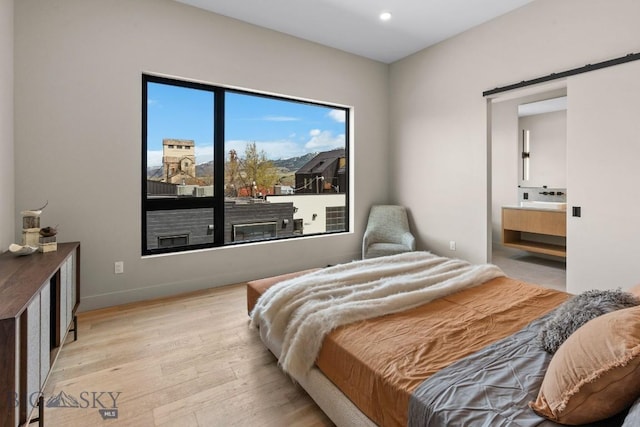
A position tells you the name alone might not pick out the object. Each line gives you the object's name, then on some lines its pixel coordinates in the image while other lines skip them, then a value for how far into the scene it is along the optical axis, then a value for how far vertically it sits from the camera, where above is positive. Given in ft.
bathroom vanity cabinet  14.33 -0.78
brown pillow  2.85 -1.54
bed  3.53 -1.95
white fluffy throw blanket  5.41 -1.66
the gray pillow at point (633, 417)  2.44 -1.62
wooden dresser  3.72 -1.66
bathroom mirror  17.16 +3.84
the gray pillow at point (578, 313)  4.22 -1.38
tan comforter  4.04 -1.96
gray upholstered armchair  13.71 -0.91
